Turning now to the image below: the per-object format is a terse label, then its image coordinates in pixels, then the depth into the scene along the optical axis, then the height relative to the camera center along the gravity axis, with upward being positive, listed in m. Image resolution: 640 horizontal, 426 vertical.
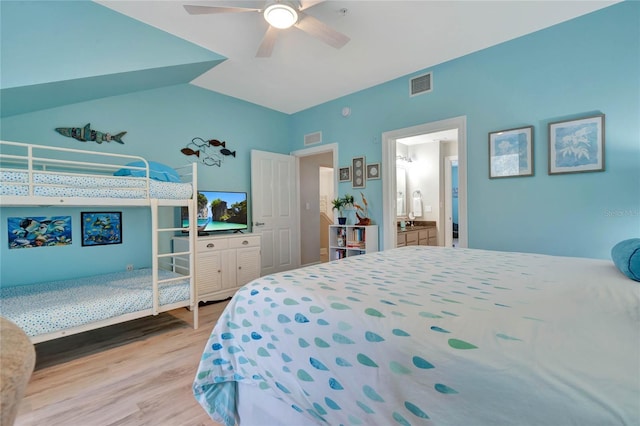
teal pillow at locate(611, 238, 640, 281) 1.25 -0.24
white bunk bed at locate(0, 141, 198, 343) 1.98 -0.66
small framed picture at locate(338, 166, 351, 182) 4.21 +0.53
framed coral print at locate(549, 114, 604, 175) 2.42 +0.55
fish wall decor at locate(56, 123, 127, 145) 2.84 +0.81
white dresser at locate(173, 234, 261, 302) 3.37 -0.64
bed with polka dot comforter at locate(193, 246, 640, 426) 0.65 -0.39
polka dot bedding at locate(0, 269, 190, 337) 1.99 -0.68
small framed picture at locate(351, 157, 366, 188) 4.06 +0.55
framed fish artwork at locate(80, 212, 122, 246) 2.96 -0.16
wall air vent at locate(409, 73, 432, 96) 3.38 +1.50
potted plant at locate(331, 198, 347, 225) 4.13 +0.06
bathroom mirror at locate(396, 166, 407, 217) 5.71 +0.35
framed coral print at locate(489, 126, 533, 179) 2.75 +0.55
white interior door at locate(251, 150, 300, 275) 4.40 +0.03
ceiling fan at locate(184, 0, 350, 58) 2.01 +1.42
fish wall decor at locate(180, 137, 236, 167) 3.80 +0.84
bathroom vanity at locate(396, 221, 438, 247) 4.46 -0.43
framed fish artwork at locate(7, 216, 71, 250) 2.59 -0.17
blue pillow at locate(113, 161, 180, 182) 2.79 +0.39
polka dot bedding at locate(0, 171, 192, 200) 1.96 +0.21
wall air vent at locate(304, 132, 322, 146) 4.57 +1.17
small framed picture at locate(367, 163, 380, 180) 3.89 +0.53
